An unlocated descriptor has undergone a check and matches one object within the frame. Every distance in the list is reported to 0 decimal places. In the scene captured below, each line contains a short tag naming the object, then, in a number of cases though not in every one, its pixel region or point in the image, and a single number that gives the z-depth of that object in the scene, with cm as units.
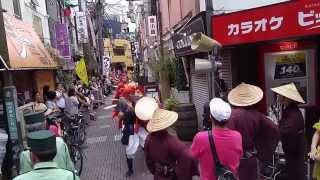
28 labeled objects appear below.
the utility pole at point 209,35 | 491
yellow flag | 1180
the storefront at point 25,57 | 638
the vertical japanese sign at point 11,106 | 447
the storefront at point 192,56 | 670
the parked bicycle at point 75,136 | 589
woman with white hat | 263
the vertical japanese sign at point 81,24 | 2182
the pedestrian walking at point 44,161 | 185
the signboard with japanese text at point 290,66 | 537
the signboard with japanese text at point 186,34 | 645
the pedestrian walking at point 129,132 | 553
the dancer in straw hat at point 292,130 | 359
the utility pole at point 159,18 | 1362
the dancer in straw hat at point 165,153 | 266
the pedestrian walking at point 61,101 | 745
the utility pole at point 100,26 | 3159
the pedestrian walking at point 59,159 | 264
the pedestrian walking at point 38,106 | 536
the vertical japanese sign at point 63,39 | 1418
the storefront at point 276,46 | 466
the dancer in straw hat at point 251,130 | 310
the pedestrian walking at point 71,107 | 747
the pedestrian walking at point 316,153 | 297
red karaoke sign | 449
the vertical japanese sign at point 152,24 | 1557
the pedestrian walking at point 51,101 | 616
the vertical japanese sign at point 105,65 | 2191
